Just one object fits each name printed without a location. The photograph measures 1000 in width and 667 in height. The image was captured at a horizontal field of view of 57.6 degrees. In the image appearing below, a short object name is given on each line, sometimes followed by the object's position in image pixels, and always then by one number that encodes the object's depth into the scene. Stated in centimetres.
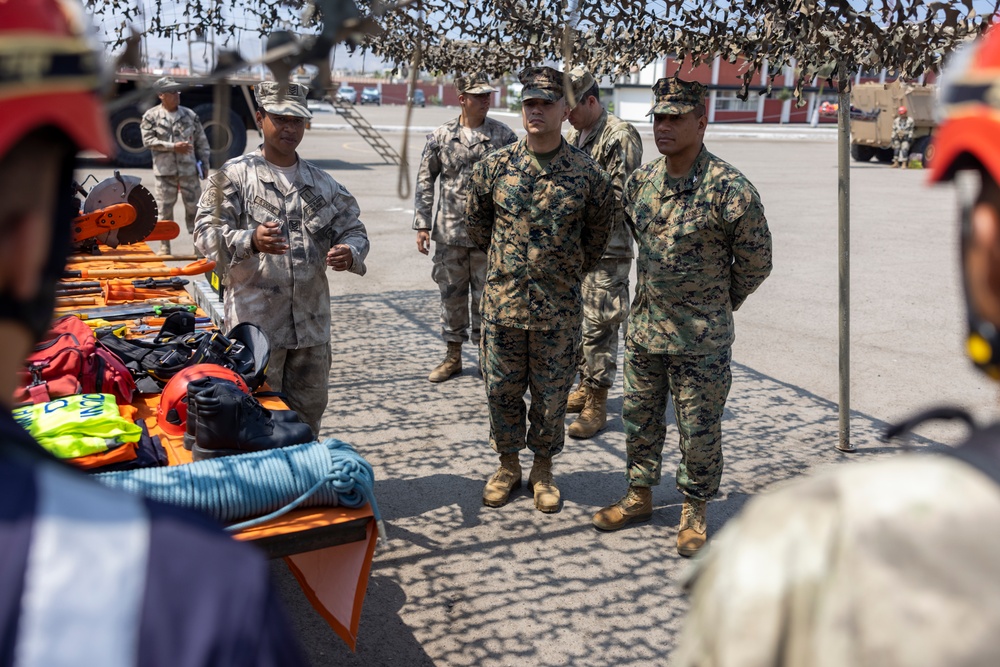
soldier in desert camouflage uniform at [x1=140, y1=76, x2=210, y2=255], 1041
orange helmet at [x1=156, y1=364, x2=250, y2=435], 348
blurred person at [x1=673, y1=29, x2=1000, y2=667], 81
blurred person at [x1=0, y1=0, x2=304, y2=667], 78
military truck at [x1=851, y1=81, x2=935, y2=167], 2227
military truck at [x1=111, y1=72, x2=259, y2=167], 1420
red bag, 353
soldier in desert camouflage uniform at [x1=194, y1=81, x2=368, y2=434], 398
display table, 284
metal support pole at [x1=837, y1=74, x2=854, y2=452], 460
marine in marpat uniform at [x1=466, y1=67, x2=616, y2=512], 421
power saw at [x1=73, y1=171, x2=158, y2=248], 607
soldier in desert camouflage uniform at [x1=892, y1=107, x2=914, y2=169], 2264
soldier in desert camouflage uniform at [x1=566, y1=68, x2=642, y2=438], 531
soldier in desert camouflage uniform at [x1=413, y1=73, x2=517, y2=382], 620
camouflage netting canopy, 362
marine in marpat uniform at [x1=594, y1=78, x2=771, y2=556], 383
